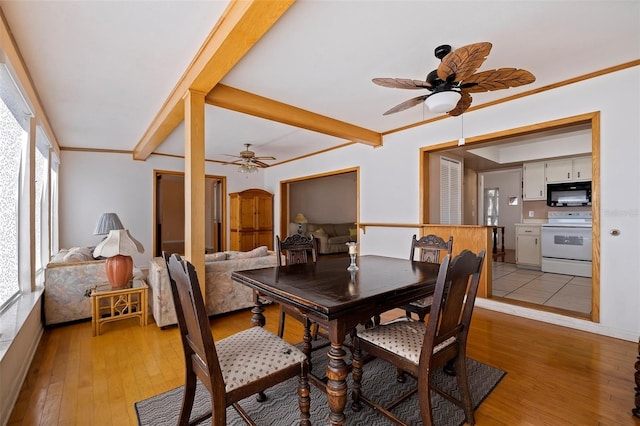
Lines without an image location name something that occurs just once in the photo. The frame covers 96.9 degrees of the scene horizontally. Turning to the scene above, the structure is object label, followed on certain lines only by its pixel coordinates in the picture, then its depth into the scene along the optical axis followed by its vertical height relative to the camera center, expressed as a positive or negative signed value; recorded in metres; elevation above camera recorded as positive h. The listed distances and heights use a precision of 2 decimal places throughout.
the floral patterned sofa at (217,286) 2.85 -0.79
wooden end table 2.74 -0.94
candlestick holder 1.99 -0.32
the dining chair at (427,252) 2.13 -0.40
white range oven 4.64 -0.58
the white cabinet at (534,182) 5.74 +0.61
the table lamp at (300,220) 7.99 -0.23
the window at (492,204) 7.49 +0.19
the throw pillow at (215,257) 3.21 -0.52
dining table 1.29 -0.41
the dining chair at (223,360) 1.14 -0.69
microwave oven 5.18 +0.33
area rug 1.59 -1.17
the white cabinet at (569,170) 5.22 +0.79
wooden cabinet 6.62 -0.17
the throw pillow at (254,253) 3.42 -0.52
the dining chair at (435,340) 1.31 -0.69
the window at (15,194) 2.08 +0.15
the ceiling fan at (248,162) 4.90 +0.92
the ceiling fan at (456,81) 1.76 +0.91
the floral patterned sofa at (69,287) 2.86 -0.78
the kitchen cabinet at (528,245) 5.55 -0.68
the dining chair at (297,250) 2.51 -0.34
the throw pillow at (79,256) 3.23 -0.52
